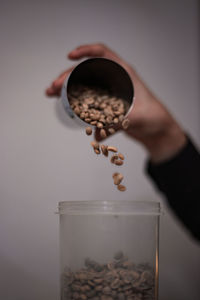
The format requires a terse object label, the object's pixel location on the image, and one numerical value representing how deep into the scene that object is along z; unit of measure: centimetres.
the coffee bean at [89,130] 69
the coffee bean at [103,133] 67
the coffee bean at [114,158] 71
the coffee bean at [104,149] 68
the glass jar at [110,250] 62
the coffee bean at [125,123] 69
